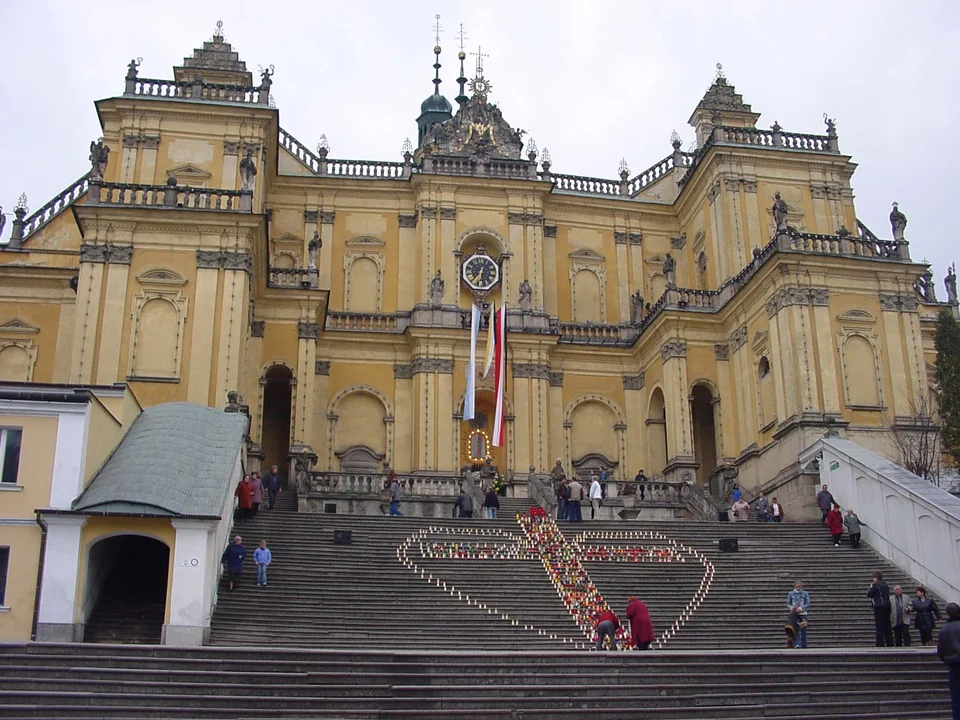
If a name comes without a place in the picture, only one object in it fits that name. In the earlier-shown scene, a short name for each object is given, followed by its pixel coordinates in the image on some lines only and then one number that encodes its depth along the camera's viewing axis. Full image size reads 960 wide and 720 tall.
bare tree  32.50
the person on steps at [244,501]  25.75
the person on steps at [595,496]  32.59
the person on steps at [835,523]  28.06
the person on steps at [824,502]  29.31
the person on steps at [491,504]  29.55
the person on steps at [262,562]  22.31
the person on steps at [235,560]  22.20
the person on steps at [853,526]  27.55
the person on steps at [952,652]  14.05
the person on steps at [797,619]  20.73
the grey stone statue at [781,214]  36.55
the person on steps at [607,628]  19.17
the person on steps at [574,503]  29.80
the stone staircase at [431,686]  15.65
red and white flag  35.78
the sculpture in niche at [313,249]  39.31
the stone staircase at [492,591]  21.00
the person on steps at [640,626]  18.94
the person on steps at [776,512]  31.80
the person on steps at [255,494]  26.05
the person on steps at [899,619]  20.89
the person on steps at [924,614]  21.05
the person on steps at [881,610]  20.75
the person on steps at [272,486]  30.22
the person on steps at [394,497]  30.47
